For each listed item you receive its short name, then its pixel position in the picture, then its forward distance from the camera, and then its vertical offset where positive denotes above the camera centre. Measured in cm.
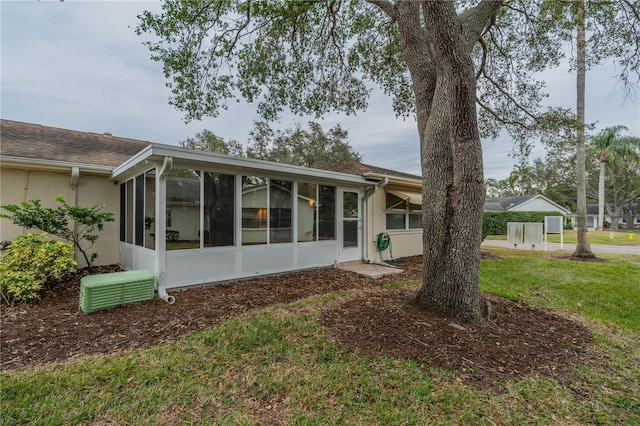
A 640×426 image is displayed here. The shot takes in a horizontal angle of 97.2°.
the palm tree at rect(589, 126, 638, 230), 2580 +656
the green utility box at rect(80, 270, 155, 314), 430 -117
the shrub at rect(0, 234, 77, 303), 473 -85
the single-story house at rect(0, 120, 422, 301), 538 +36
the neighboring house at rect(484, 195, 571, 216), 2834 +124
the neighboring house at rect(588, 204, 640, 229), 3916 -17
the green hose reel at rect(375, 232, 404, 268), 902 -87
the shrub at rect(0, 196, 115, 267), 534 -1
